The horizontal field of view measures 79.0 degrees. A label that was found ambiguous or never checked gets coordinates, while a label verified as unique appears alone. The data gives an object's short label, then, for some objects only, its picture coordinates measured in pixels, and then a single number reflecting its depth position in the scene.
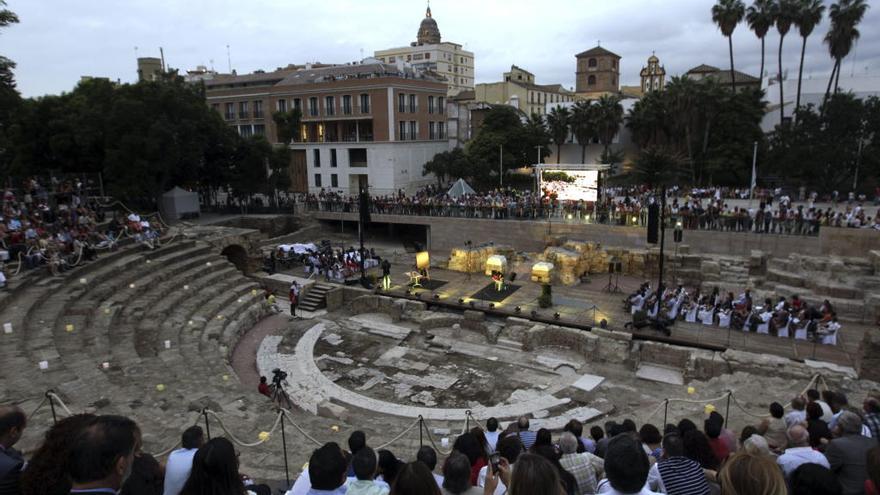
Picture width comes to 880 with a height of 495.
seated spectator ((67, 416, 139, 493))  3.57
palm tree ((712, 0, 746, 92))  46.06
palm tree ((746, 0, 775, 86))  44.09
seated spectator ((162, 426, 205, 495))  4.87
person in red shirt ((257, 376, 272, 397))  14.43
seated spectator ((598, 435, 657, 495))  4.09
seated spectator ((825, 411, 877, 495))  5.24
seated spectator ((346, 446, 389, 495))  4.49
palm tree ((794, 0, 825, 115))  41.53
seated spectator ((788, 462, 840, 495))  4.15
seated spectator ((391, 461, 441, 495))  3.93
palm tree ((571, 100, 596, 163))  50.72
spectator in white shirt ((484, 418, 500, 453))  7.97
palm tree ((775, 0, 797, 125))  42.69
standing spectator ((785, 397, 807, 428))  7.91
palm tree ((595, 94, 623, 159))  49.69
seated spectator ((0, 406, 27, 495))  3.92
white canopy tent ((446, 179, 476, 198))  37.53
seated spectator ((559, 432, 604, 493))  5.77
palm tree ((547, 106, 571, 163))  52.53
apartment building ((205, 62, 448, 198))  48.62
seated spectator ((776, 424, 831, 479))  5.46
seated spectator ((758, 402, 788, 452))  8.00
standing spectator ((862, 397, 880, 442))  6.90
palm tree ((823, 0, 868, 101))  38.79
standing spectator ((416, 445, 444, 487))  6.01
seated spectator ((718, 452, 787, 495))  3.54
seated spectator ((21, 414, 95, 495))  3.69
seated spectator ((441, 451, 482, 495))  4.70
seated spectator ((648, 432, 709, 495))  5.00
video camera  14.34
